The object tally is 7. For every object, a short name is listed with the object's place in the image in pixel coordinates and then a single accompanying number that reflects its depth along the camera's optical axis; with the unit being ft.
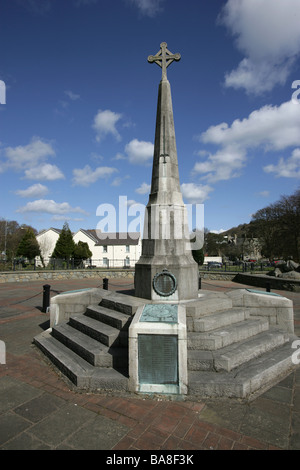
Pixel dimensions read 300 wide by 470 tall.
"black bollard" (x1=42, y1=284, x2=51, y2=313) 31.65
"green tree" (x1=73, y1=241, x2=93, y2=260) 135.33
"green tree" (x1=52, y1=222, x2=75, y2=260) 124.16
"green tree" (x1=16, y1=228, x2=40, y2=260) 122.83
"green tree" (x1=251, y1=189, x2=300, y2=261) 94.58
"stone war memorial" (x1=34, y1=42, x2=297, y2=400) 12.66
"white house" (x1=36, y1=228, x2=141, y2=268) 155.22
